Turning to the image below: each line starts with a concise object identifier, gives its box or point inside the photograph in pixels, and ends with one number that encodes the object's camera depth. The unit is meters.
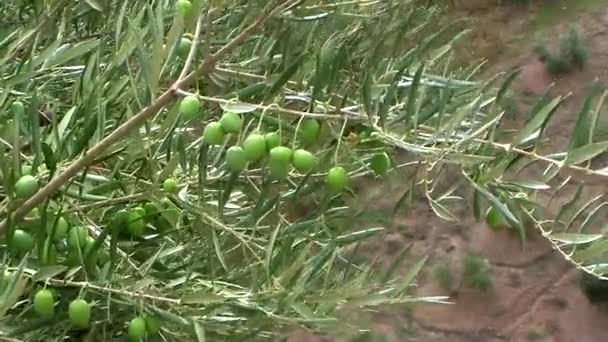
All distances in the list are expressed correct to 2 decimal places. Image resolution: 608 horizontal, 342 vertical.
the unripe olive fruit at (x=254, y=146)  1.69
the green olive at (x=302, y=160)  1.70
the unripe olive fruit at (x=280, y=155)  1.69
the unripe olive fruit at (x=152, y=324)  1.83
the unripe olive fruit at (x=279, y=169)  1.69
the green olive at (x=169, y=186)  1.84
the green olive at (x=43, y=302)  1.79
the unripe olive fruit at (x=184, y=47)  1.80
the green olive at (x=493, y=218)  1.79
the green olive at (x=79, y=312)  1.79
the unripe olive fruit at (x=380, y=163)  1.77
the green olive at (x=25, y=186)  1.75
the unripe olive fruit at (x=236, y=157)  1.70
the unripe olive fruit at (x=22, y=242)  1.80
